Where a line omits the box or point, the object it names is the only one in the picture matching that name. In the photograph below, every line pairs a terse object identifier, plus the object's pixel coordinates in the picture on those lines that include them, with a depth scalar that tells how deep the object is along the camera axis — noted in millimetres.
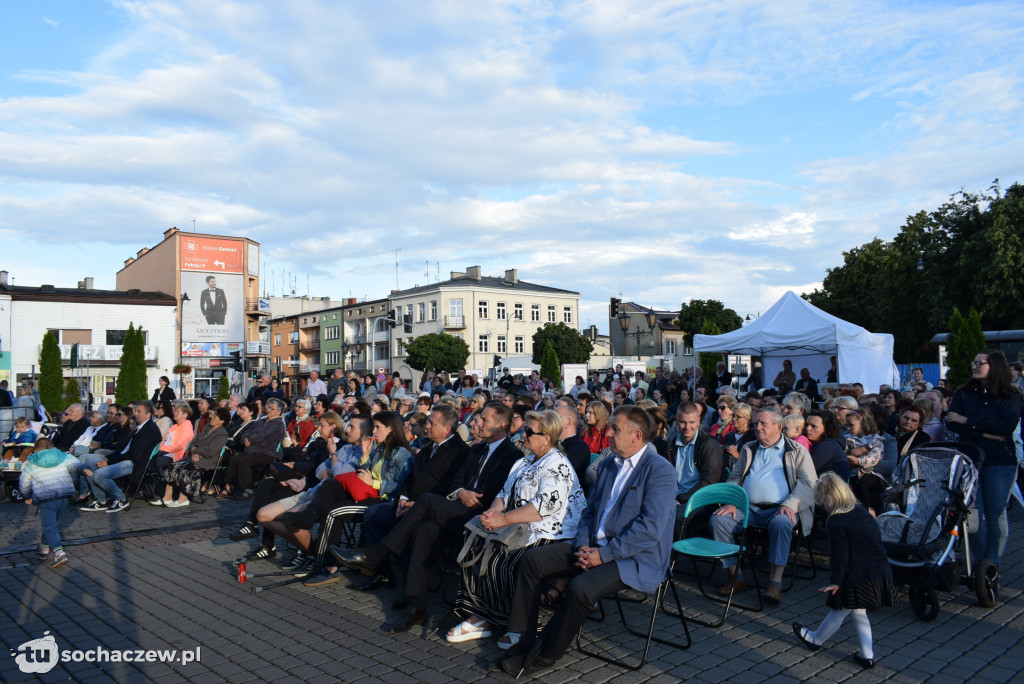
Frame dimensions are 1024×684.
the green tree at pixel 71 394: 31656
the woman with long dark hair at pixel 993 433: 5570
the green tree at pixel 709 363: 23562
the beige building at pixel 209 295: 58875
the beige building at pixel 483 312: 70438
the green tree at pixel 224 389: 31239
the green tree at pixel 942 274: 34344
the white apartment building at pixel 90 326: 52531
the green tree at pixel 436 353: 63594
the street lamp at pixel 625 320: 26316
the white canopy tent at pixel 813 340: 14688
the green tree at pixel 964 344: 20438
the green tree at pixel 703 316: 65312
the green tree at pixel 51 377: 31344
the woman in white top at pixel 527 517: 4895
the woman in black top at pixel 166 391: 16875
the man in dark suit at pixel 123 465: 10609
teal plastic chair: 5074
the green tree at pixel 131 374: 28284
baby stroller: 5000
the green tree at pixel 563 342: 66438
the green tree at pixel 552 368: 35844
